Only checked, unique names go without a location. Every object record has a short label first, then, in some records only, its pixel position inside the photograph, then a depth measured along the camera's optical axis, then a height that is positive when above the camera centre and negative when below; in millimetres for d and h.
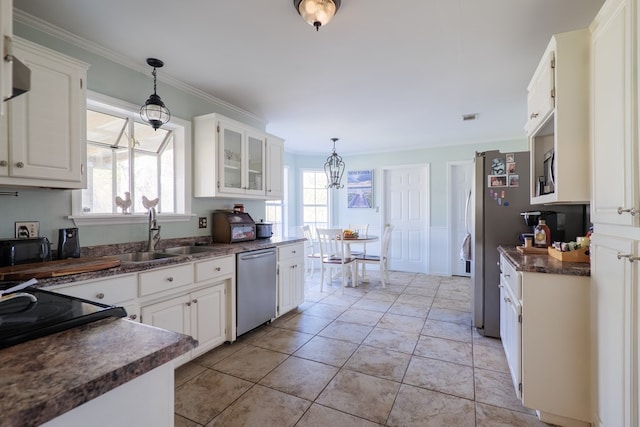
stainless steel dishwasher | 2725 -727
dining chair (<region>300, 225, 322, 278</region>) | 4976 -771
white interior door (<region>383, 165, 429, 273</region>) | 5602 -82
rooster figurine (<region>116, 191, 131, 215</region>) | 2432 +79
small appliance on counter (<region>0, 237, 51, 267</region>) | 1645 -216
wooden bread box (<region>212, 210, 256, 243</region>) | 3086 -158
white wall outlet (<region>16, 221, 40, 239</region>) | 1843 -102
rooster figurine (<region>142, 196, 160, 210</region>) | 2607 +75
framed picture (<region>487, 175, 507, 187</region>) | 2832 +278
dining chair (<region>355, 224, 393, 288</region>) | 4637 -740
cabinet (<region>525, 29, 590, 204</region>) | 1605 +531
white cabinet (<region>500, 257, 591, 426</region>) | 1591 -734
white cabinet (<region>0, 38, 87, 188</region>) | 1624 +489
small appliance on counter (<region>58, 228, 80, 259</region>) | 1948 -203
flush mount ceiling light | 1649 +1099
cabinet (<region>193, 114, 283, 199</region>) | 2912 +538
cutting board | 1464 -293
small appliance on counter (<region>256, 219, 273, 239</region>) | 3449 -215
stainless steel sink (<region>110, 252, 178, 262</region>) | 2385 -353
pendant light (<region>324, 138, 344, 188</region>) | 4980 +618
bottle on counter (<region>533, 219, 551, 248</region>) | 2252 -190
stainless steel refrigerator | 2787 -63
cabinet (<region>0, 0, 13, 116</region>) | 774 +420
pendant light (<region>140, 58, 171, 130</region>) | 2328 +776
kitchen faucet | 2492 -165
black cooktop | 777 -304
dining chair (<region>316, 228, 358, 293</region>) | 4418 -710
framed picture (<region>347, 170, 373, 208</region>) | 5984 +435
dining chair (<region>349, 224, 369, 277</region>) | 5576 -317
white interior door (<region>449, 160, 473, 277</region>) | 5340 -10
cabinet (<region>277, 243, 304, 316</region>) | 3264 -737
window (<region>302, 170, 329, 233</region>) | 6117 +243
